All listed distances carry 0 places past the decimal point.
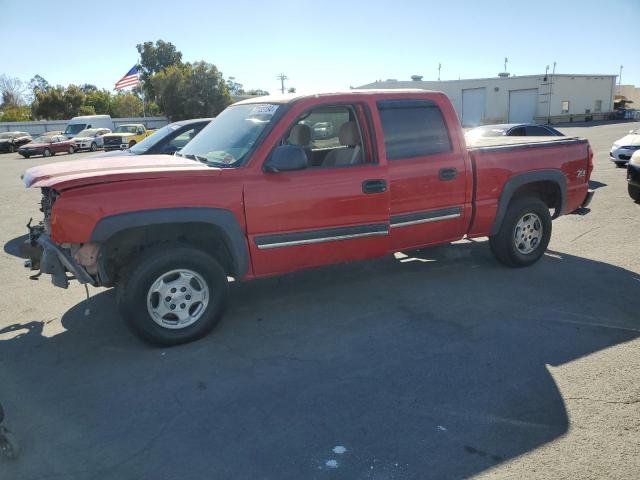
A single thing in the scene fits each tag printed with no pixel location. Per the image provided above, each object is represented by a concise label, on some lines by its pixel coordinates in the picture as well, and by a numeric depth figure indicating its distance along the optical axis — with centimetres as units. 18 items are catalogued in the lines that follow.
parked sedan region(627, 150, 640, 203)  882
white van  3839
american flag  3152
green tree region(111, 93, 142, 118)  6938
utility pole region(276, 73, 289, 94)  6956
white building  4978
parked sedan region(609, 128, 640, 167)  1430
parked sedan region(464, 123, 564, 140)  1121
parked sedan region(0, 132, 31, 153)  3903
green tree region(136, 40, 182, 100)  7194
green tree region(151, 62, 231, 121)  5300
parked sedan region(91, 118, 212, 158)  918
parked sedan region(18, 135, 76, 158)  3250
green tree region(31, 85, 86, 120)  5844
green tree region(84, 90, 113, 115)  6659
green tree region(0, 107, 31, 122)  5854
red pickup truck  392
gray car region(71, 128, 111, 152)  3438
